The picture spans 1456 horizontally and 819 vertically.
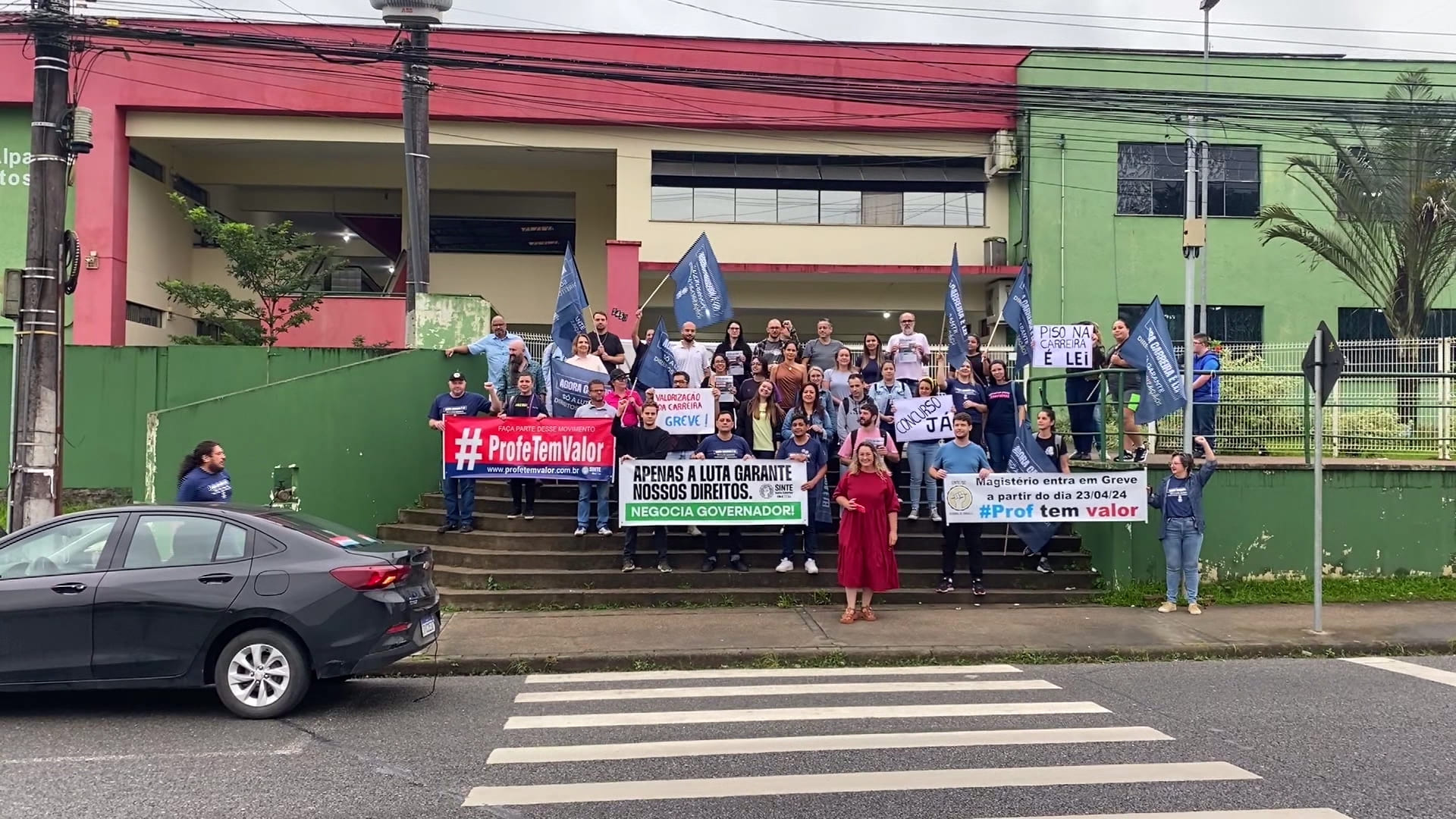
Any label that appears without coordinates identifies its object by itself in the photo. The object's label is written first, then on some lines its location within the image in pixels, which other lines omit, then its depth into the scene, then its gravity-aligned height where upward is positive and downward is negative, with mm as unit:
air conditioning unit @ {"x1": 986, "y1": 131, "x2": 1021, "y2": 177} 21812 +5832
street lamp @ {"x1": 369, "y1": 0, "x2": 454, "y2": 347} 13695 +4021
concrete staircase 10711 -1598
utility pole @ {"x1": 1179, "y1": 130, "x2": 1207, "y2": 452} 11258 +1853
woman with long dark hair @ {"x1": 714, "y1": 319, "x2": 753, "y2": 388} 12984 +893
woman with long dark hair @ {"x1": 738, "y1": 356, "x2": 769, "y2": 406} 12008 +551
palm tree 18344 +4012
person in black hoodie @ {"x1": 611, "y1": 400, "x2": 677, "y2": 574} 11133 -223
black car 6621 -1222
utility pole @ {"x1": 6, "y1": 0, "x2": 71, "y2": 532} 9508 +1081
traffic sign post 9906 +586
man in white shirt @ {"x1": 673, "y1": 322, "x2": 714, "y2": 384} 13023 +870
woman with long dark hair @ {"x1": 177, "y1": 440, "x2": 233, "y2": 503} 8500 -487
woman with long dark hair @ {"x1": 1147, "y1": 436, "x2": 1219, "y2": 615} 10367 -887
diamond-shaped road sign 9922 +693
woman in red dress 9766 -981
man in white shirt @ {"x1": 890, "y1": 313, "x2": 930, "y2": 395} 12578 +891
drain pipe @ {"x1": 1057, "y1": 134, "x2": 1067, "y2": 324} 21828 +3836
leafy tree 19859 +2730
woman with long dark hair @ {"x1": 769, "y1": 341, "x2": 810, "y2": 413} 11922 +546
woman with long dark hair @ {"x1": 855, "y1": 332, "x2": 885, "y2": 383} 12547 +810
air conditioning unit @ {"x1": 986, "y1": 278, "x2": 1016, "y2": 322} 22109 +2867
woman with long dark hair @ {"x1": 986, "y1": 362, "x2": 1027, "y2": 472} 12211 +116
